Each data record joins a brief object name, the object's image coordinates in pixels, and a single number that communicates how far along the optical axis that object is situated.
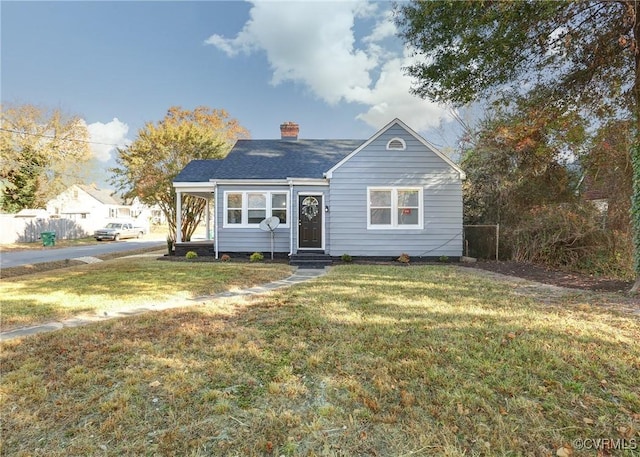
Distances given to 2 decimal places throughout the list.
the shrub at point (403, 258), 11.16
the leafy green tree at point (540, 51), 6.06
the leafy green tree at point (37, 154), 24.48
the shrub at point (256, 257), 11.41
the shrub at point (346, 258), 11.27
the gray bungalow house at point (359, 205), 11.43
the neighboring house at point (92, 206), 34.00
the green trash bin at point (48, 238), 19.25
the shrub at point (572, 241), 8.45
